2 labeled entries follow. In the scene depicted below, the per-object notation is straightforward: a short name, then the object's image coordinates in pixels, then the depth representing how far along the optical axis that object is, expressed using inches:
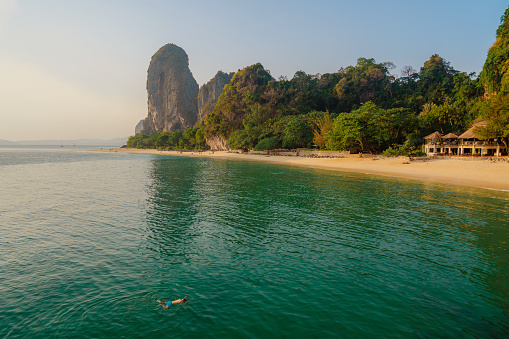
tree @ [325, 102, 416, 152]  2541.8
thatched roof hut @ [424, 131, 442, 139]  2356.4
